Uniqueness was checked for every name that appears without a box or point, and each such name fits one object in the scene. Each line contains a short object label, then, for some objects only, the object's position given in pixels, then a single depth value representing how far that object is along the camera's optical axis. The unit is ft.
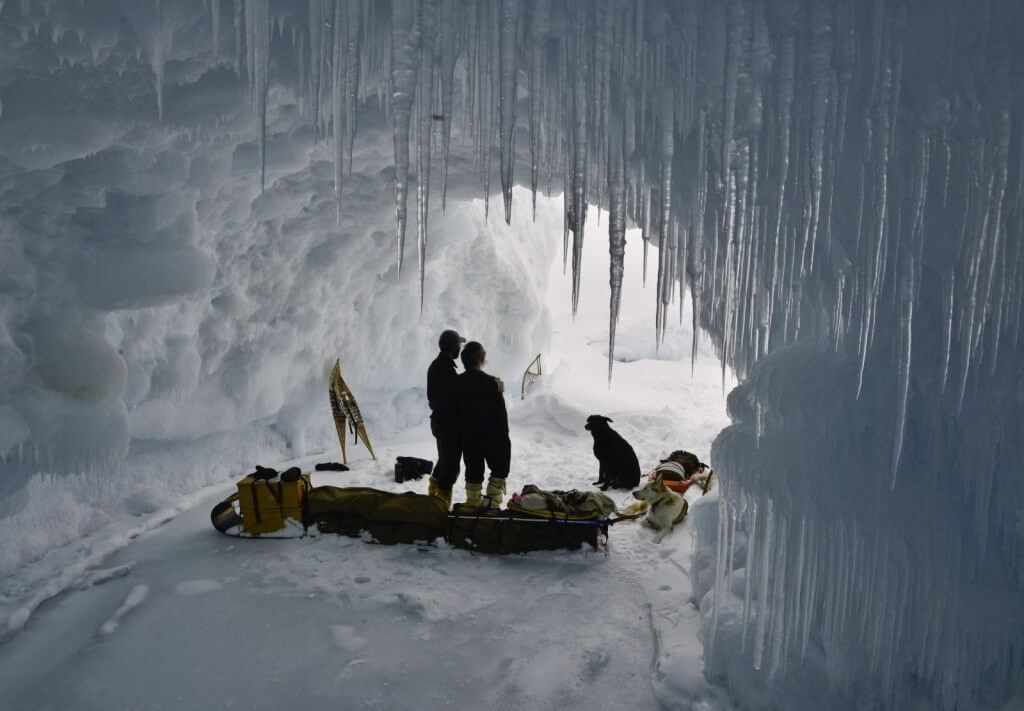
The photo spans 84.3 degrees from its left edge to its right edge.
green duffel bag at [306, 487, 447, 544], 13.28
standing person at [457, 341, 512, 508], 15.43
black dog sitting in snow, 18.83
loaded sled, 13.01
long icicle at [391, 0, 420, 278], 8.75
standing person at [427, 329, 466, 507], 15.55
